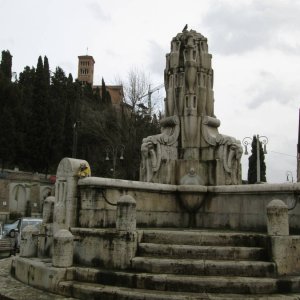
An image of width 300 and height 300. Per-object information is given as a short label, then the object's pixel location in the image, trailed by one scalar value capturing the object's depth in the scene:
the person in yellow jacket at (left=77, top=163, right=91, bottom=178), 8.95
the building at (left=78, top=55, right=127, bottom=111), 151.12
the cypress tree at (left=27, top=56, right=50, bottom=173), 54.72
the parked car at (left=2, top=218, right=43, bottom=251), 19.17
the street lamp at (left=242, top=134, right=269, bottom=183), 25.88
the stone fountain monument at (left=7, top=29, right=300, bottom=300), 7.02
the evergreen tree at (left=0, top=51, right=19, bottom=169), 51.97
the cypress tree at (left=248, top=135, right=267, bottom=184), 45.92
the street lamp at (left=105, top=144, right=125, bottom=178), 34.56
